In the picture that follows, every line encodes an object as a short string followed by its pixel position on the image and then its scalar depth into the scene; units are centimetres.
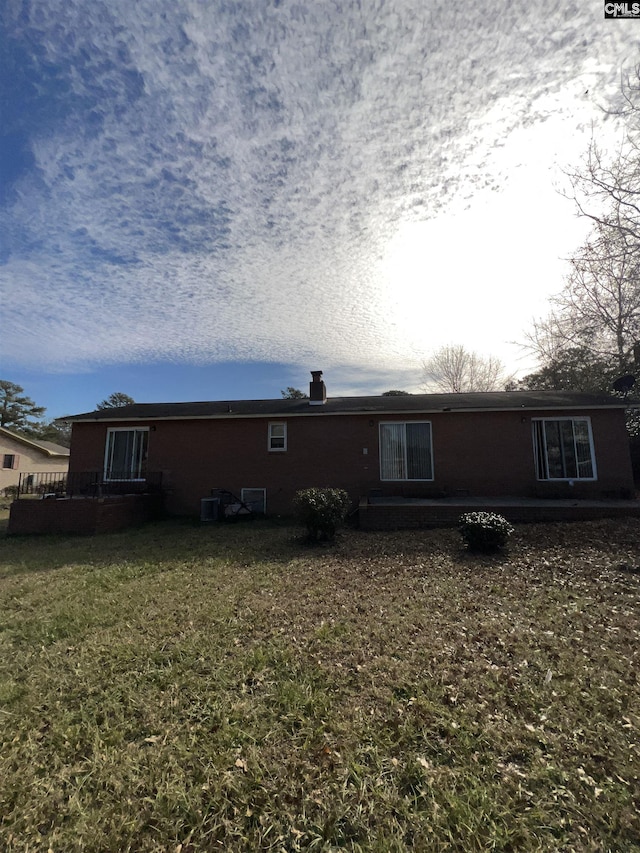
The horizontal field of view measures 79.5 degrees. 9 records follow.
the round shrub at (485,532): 698
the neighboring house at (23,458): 2432
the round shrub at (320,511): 826
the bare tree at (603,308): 1228
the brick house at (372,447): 1144
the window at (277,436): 1264
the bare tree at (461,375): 3005
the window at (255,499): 1250
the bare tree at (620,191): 1132
